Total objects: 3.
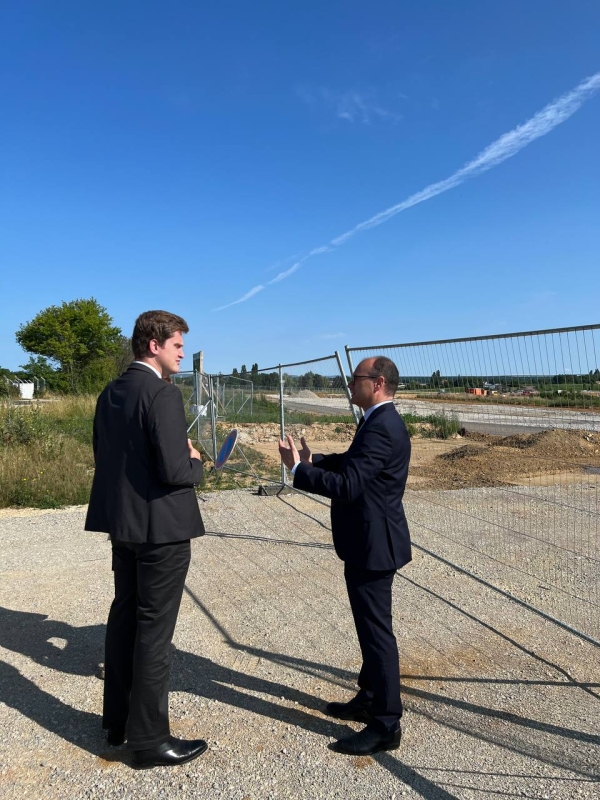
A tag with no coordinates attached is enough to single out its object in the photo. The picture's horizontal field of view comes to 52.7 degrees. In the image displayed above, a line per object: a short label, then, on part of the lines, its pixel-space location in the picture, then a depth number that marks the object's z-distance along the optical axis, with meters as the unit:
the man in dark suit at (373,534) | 3.00
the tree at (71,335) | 47.28
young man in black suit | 2.87
